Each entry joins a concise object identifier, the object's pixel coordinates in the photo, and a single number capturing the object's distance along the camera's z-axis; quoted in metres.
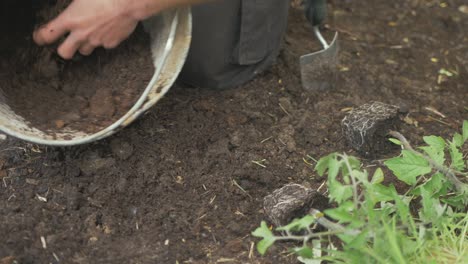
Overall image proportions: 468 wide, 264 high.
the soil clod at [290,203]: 1.85
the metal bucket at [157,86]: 1.81
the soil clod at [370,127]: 1.99
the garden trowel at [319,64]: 2.13
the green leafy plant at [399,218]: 1.73
